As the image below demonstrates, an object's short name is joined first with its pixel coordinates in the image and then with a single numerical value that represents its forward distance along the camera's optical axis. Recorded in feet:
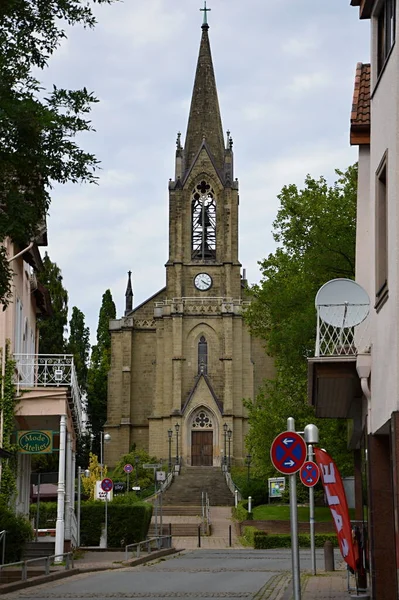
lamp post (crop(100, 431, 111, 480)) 258.57
